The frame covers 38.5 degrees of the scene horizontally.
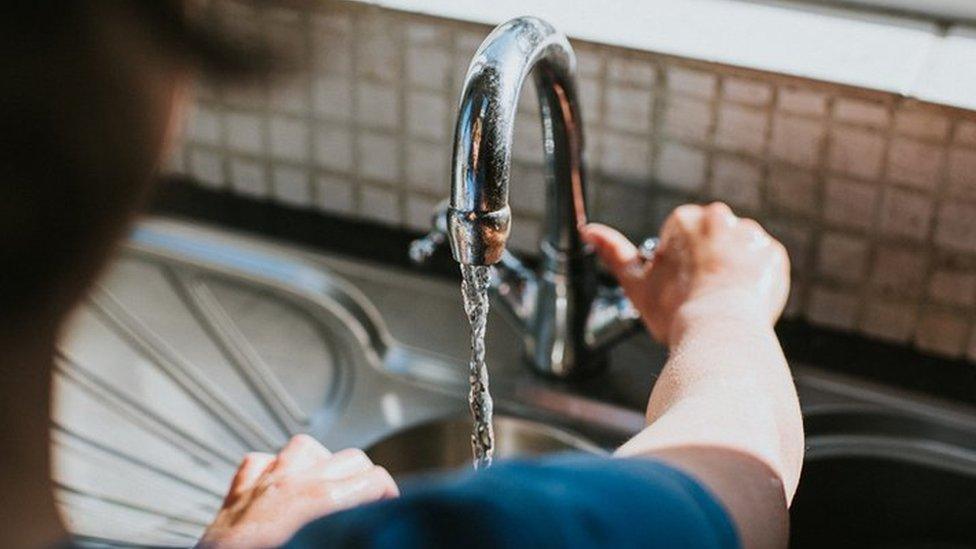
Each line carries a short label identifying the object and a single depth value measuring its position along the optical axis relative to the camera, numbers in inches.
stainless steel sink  38.7
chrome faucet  28.1
